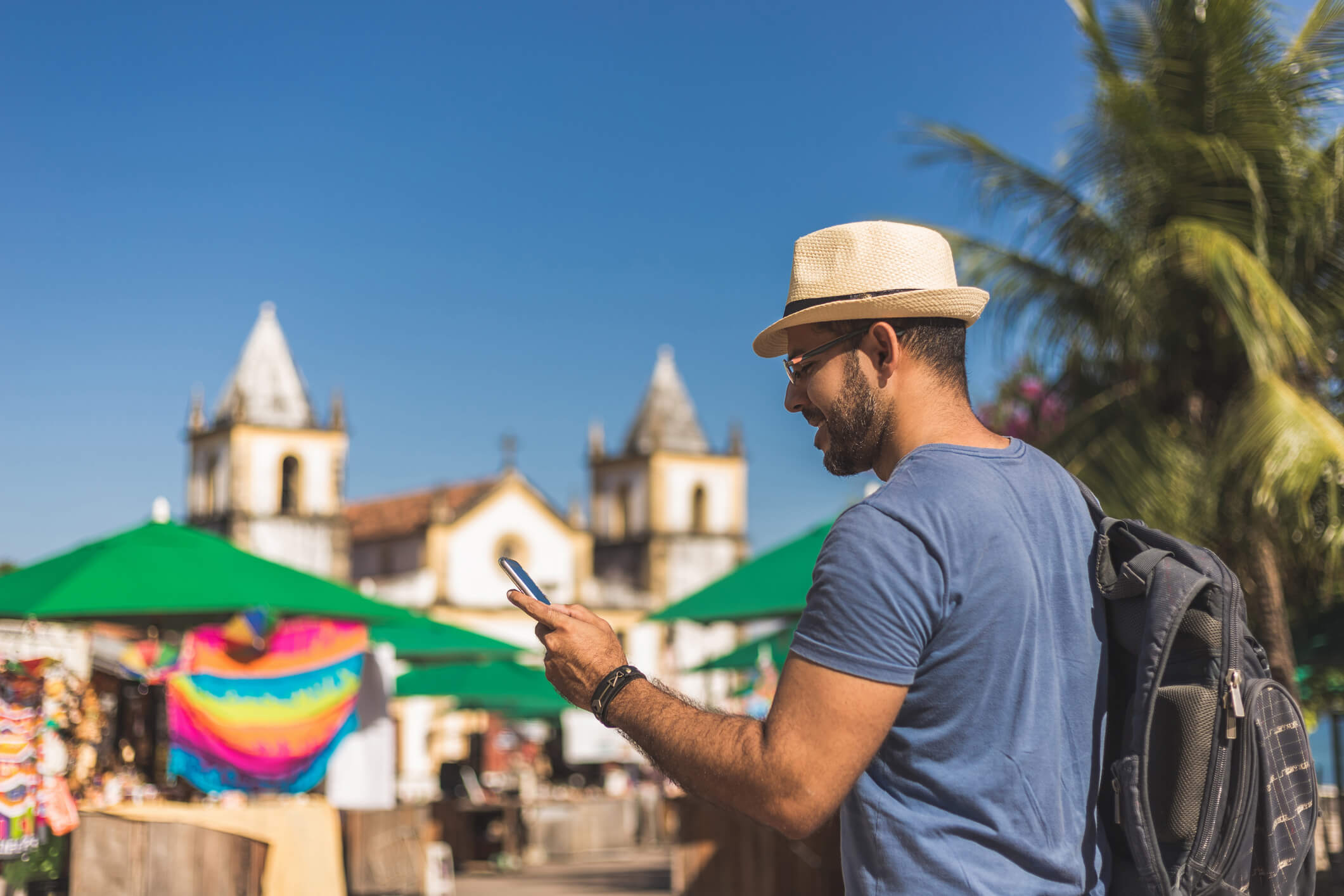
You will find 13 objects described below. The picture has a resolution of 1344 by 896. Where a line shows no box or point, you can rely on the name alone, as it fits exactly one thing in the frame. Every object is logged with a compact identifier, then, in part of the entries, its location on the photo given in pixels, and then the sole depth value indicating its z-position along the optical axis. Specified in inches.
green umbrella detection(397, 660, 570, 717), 775.7
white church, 2159.2
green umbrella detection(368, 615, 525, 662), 496.3
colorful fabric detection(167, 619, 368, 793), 339.0
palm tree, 356.8
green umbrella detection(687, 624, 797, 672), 572.1
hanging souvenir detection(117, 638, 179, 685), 349.7
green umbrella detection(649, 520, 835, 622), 409.1
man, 68.0
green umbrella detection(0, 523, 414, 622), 333.1
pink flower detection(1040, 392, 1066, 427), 436.8
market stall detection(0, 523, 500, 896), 323.9
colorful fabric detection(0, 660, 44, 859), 273.7
